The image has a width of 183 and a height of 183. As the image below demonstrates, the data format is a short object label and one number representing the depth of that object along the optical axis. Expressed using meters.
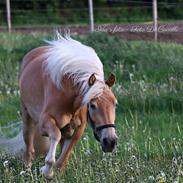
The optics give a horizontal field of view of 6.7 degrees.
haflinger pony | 12.95
